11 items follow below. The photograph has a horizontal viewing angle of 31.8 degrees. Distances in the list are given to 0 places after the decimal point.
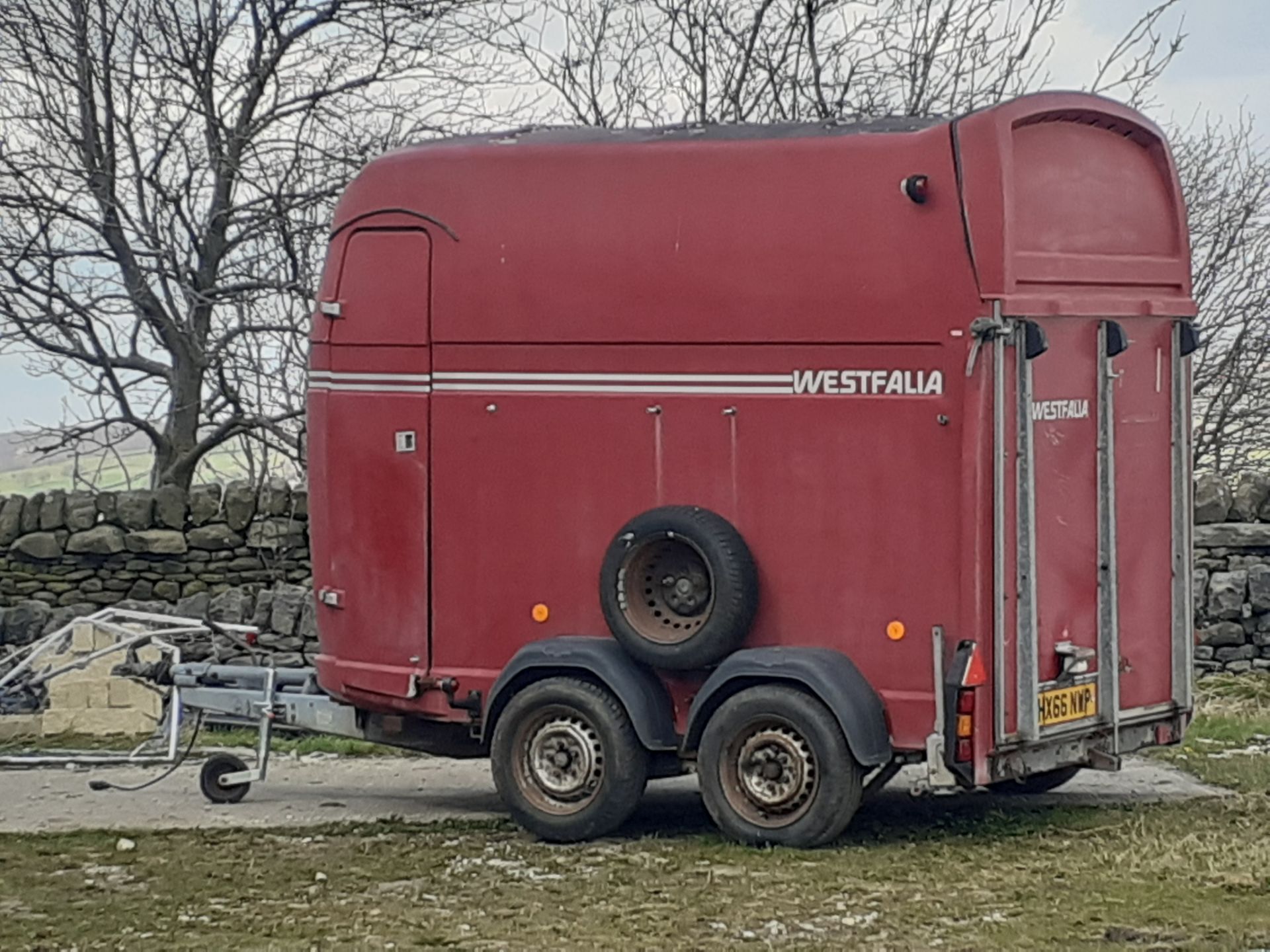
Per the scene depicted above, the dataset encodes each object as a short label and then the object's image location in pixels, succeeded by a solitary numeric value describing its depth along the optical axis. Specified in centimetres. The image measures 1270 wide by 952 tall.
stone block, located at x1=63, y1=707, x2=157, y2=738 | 1534
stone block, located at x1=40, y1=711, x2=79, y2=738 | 1523
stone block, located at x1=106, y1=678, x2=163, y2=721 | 1550
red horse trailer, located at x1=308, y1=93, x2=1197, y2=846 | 962
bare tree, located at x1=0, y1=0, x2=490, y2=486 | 1948
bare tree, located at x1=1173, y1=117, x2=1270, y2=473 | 2505
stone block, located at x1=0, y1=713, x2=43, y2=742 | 1512
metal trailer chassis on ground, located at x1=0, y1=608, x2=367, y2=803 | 1175
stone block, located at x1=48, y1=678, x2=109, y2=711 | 1536
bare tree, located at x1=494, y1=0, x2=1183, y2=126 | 2011
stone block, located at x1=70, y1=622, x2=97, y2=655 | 1553
